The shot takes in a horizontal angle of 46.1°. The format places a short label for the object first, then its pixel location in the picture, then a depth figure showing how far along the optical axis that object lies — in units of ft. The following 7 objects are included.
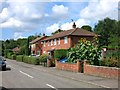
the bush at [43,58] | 71.65
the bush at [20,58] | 104.65
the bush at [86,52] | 46.88
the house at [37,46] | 142.05
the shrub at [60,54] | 67.61
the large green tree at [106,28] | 160.95
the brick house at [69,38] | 90.40
